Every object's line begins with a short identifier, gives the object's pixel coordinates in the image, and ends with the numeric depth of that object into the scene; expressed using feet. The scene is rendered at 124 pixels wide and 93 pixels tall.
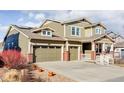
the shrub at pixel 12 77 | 21.89
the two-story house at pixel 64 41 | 36.60
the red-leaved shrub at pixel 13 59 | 28.45
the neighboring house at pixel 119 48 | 53.24
